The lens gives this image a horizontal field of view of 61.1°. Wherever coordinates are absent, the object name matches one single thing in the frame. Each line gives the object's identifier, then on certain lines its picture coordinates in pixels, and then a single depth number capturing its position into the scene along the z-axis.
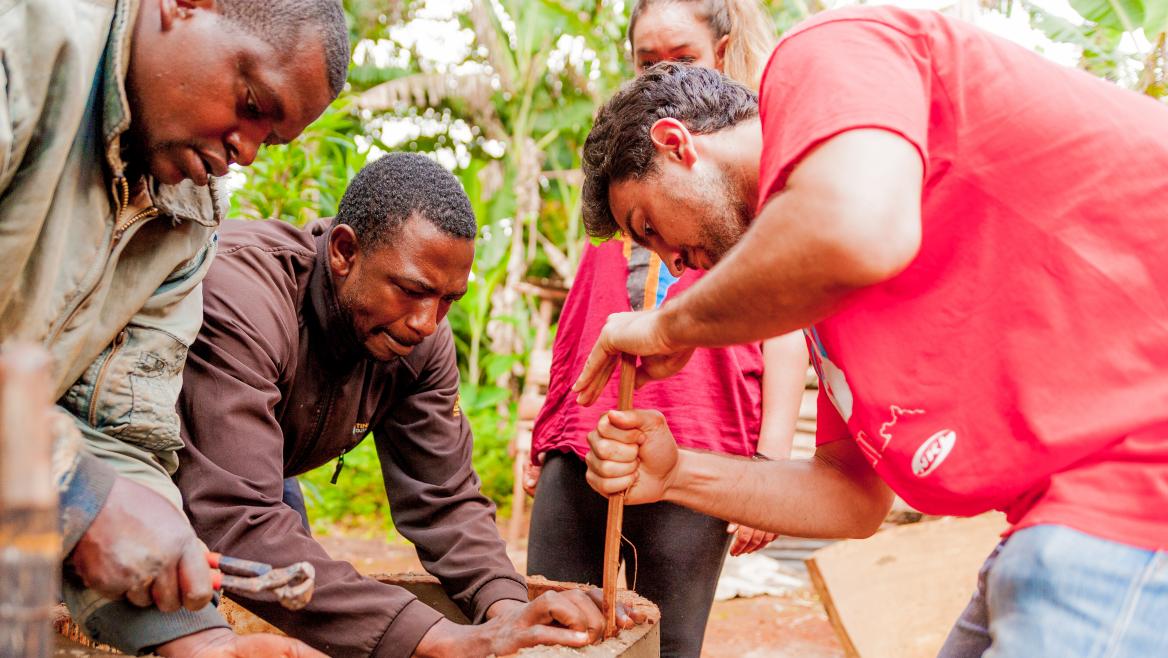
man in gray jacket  1.20
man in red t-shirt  1.13
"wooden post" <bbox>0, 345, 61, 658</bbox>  0.62
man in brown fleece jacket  1.84
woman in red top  2.28
